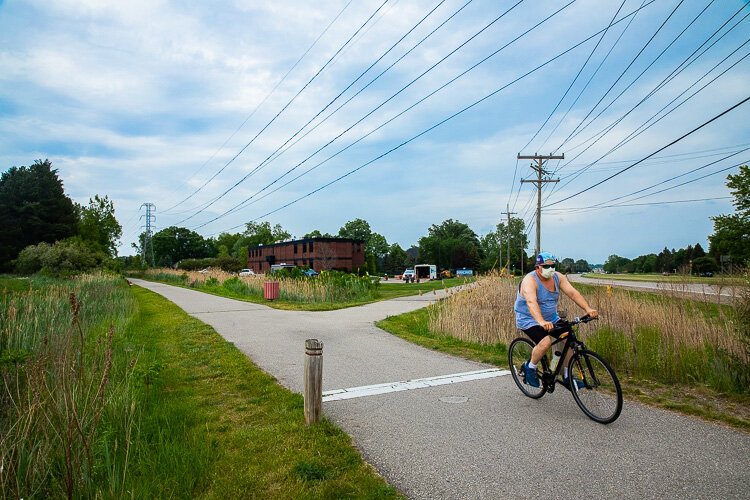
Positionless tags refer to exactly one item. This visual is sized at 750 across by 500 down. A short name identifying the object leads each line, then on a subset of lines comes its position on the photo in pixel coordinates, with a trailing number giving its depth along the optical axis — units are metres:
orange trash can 21.24
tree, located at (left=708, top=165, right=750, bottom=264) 46.62
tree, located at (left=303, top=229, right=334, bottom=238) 120.76
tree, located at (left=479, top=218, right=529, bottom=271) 104.06
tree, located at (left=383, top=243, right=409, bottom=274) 109.44
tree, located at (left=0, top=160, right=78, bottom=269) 55.75
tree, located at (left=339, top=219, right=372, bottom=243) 123.31
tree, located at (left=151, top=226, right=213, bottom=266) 121.44
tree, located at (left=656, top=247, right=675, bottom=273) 110.03
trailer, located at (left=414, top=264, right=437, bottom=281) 74.12
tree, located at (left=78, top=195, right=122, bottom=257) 56.91
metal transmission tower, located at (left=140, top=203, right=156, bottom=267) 77.88
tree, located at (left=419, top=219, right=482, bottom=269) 104.25
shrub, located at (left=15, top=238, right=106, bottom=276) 29.42
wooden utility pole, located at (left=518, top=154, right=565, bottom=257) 34.72
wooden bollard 4.75
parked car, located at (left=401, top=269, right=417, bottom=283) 57.97
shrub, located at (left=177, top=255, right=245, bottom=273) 87.74
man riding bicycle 5.35
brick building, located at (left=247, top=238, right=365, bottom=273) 71.62
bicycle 4.72
